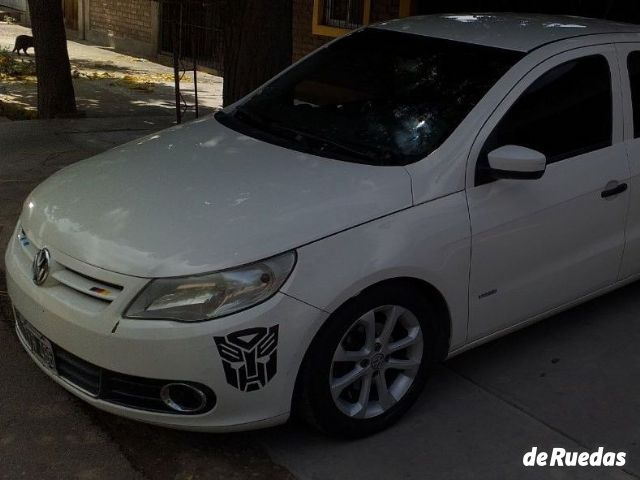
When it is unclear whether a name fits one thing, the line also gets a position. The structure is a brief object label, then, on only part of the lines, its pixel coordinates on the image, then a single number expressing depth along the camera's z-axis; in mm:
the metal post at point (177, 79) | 8688
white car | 3438
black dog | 16953
